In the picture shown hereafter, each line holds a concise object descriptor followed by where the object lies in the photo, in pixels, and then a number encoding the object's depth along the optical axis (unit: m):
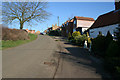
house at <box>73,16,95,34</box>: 30.92
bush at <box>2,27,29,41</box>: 17.19
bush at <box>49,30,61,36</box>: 48.51
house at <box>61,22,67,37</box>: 42.03
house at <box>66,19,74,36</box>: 37.78
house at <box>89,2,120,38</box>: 15.36
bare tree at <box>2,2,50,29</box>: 24.20
